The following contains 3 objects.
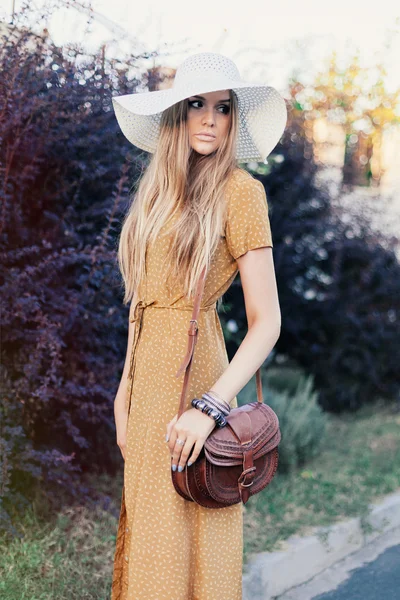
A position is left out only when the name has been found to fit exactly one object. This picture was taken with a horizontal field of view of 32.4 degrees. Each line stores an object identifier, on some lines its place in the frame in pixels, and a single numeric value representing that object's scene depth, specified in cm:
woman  203
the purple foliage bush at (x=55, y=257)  320
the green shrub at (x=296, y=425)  483
